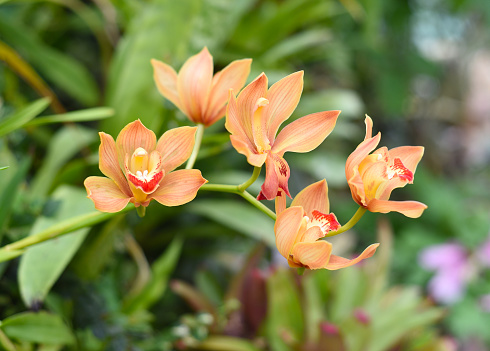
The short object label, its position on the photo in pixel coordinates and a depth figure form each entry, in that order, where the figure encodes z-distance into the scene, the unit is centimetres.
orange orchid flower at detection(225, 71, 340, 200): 69
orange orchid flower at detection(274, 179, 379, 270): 68
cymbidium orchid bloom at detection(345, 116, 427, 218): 69
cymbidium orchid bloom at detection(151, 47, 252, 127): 77
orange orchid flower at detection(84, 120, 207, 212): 69
